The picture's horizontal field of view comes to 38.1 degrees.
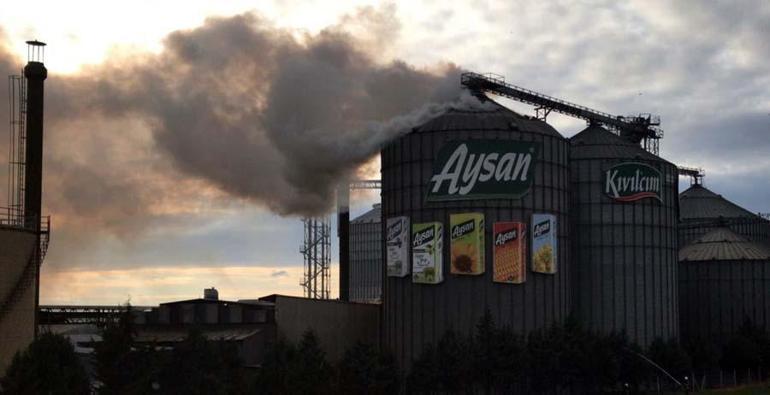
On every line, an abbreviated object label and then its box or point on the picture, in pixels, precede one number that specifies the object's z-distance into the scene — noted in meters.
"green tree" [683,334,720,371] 120.25
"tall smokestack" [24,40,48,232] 84.44
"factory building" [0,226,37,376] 73.88
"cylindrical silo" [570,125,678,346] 118.38
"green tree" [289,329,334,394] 76.62
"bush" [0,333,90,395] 65.69
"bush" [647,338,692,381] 111.62
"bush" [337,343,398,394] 93.06
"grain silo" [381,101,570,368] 102.19
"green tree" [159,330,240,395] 70.69
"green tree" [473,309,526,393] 93.38
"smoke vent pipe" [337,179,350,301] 122.56
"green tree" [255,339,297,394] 75.69
